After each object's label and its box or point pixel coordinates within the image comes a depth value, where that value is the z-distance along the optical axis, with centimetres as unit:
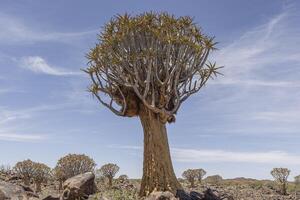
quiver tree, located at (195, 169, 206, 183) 3953
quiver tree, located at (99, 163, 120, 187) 3481
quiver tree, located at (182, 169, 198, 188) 3816
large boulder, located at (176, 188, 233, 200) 1296
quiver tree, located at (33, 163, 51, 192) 2867
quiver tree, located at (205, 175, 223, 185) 4718
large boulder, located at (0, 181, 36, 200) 1165
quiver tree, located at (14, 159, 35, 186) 2988
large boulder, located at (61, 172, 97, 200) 1380
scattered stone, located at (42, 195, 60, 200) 1291
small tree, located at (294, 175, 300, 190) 4256
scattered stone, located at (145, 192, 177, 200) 1096
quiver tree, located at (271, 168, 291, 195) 3722
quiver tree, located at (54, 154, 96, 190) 2756
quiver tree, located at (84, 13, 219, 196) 1432
